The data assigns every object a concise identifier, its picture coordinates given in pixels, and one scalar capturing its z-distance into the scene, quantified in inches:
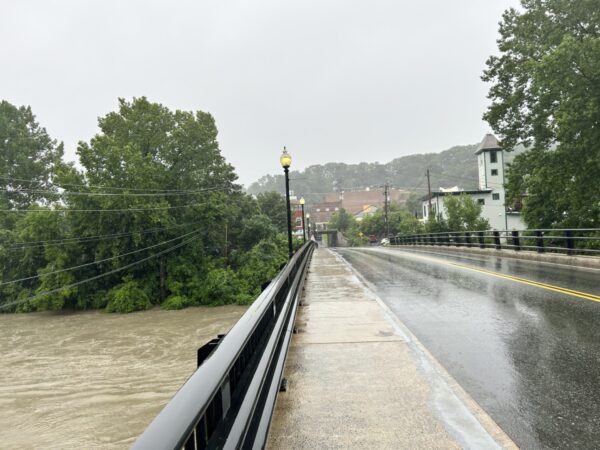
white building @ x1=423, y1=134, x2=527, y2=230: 2677.2
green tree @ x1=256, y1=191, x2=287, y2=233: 3368.6
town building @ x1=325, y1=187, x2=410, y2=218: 7445.9
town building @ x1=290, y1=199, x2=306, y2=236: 5297.7
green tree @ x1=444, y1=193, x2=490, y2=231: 2021.4
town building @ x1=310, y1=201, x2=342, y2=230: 7475.4
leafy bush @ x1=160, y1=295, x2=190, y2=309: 1726.1
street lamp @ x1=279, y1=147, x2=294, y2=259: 573.6
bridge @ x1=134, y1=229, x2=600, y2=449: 94.9
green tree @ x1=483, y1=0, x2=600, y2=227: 861.2
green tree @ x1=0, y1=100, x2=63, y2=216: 2603.6
